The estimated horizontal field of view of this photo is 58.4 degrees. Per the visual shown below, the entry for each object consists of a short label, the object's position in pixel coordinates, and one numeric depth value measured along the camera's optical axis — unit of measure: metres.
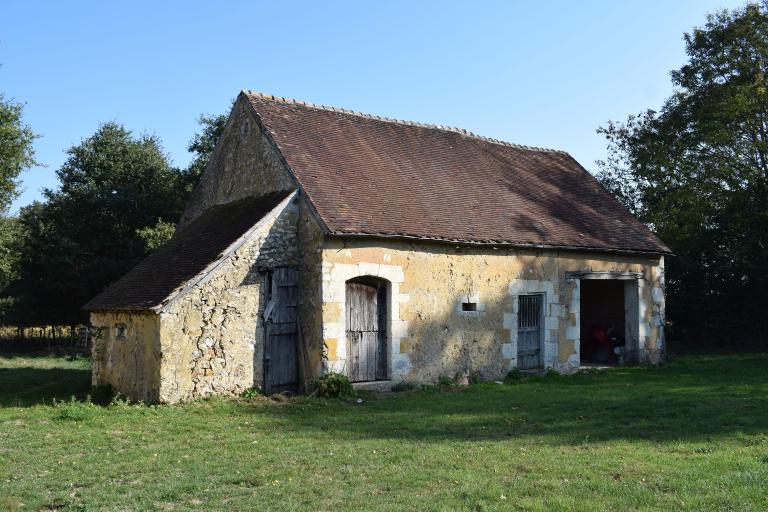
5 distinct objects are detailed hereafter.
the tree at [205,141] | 26.29
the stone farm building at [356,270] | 11.58
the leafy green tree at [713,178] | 20.91
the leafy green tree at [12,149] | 19.20
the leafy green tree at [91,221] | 23.25
